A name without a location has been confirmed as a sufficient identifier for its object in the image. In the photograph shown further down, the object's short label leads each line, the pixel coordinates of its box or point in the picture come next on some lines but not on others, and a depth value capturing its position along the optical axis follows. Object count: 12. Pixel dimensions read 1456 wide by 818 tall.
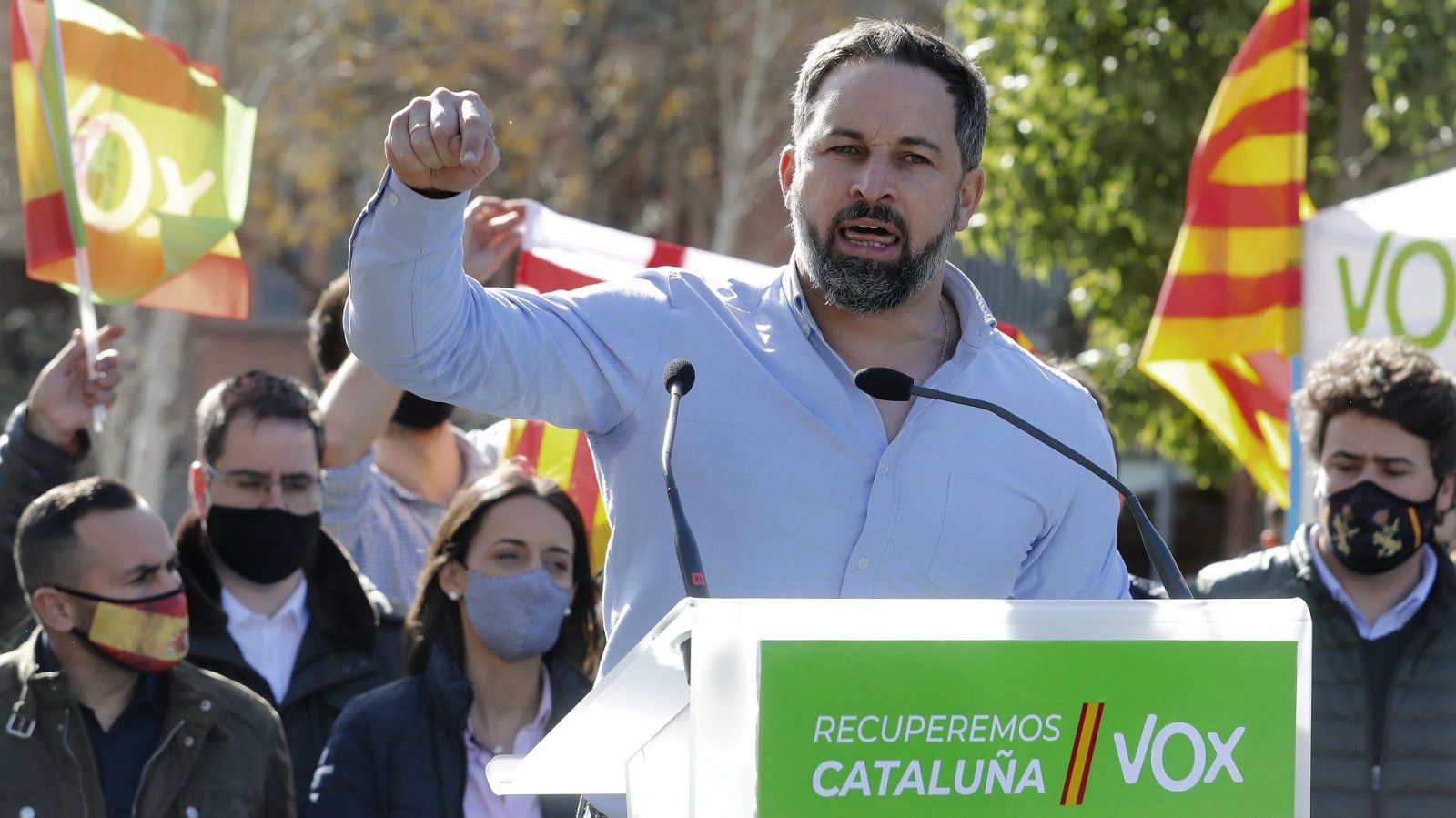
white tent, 11.32
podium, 3.71
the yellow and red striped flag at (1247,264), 12.67
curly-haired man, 8.27
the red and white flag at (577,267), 11.19
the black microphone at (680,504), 4.05
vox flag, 9.86
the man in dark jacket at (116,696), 7.54
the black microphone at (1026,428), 4.46
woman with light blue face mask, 8.09
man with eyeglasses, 8.87
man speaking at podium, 5.10
